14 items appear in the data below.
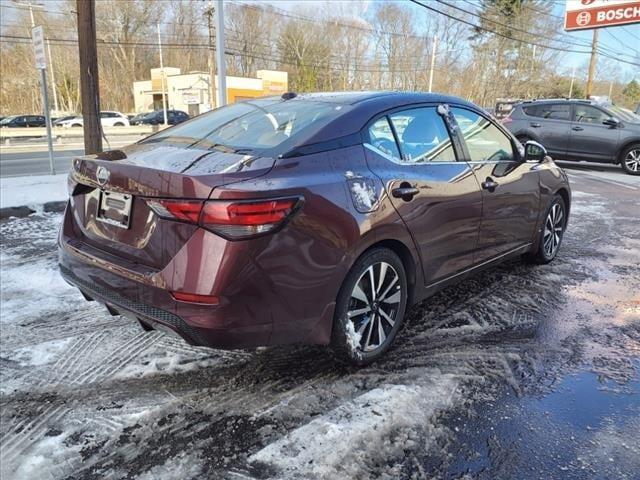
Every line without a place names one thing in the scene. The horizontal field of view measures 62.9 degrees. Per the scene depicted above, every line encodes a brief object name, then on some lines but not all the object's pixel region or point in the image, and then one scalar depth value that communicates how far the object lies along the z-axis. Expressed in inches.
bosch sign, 1020.5
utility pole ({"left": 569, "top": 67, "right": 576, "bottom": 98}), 2295.2
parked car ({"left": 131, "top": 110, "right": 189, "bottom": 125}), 1554.9
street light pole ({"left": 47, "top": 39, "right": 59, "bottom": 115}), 2066.9
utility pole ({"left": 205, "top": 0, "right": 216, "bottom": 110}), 1393.9
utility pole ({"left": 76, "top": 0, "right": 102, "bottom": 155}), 319.3
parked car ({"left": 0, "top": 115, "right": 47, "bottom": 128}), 1536.7
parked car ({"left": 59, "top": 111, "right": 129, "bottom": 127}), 1668.3
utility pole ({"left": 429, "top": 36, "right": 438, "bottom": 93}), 1602.9
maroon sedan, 94.8
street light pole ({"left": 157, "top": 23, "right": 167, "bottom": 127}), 1547.7
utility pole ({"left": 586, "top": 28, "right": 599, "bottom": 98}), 1107.2
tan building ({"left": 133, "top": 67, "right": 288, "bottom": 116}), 1977.1
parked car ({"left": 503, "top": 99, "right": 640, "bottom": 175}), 494.3
